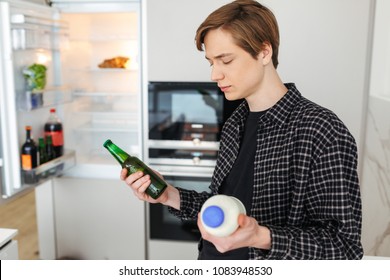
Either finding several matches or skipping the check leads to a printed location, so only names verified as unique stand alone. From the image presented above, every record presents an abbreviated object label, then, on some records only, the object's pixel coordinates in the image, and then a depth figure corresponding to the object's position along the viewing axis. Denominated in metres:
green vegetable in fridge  1.83
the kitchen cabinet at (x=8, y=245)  1.31
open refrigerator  1.68
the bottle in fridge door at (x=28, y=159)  1.79
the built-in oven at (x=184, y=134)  1.89
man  0.78
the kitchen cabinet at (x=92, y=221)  2.13
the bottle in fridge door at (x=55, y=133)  2.04
